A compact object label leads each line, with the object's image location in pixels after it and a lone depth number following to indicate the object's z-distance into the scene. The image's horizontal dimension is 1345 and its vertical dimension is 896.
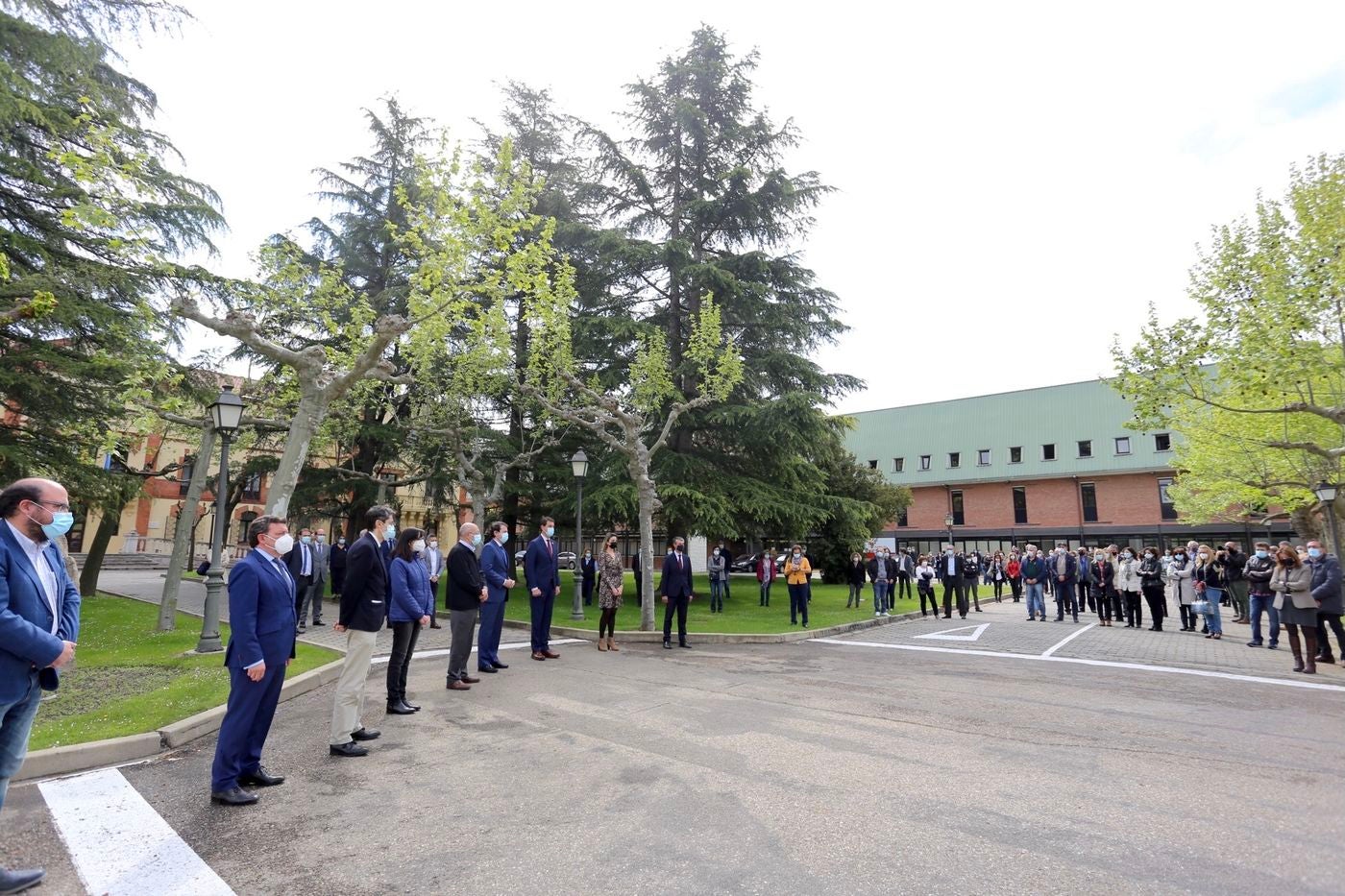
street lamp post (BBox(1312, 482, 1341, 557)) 15.51
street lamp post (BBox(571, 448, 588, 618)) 15.44
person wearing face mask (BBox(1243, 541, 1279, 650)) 11.70
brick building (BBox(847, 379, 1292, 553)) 43.69
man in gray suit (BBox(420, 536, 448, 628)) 12.81
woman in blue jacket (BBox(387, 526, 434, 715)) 6.81
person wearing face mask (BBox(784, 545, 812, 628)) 14.99
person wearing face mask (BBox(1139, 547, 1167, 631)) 15.09
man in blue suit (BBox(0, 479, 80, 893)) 3.15
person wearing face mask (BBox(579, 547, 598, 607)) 21.33
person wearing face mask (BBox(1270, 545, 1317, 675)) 9.51
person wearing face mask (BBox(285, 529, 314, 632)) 12.19
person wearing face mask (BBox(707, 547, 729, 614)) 19.07
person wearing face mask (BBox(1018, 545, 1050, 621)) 18.00
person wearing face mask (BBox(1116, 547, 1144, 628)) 15.95
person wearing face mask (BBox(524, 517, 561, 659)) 9.70
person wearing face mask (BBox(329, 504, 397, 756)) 5.46
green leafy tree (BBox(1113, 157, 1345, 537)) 13.38
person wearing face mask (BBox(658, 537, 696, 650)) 11.79
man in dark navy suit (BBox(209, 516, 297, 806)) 4.36
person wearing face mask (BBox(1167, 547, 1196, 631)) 15.09
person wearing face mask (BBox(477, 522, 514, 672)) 8.95
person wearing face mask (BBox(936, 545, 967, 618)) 18.09
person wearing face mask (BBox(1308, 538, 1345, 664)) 9.29
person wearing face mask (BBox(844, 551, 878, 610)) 19.17
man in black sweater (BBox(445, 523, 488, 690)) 8.00
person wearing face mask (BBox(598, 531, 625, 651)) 11.11
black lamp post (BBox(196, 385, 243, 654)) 9.58
